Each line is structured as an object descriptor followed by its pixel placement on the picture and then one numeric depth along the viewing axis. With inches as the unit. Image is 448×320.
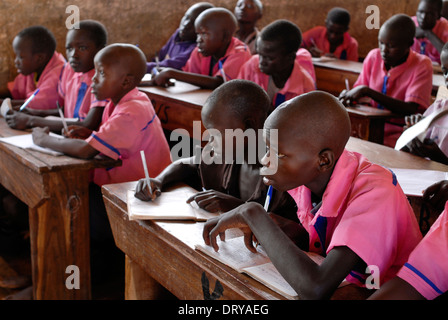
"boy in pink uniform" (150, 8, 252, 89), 157.1
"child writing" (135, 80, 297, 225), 69.6
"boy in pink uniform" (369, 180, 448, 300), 44.6
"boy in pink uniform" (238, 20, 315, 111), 132.0
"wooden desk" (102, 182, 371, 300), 52.3
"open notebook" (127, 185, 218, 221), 67.3
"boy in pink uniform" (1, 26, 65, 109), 136.6
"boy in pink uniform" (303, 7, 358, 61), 250.8
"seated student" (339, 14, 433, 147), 134.3
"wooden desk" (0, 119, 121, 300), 94.0
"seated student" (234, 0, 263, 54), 207.5
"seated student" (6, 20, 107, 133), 116.9
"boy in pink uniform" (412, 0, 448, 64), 228.7
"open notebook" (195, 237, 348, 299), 50.1
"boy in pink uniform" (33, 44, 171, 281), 96.7
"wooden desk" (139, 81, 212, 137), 133.3
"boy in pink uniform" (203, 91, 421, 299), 48.7
